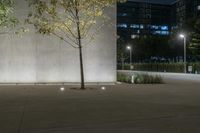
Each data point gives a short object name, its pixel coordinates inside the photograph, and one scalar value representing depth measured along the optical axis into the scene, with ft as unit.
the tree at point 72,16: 77.36
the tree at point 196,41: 219.41
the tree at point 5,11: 70.63
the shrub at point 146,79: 100.27
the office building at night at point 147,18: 607.78
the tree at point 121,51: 361.65
